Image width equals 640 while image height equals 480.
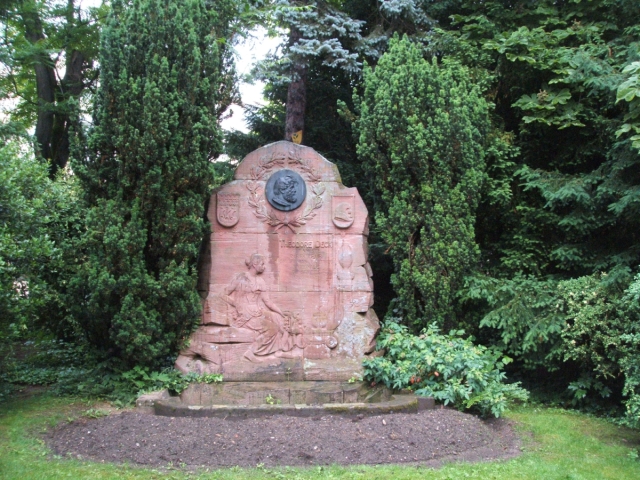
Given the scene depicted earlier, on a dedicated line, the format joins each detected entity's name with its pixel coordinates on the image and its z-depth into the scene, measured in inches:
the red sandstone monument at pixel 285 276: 331.9
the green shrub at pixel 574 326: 297.4
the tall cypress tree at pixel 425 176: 353.7
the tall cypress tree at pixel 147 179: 301.9
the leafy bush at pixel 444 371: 299.4
